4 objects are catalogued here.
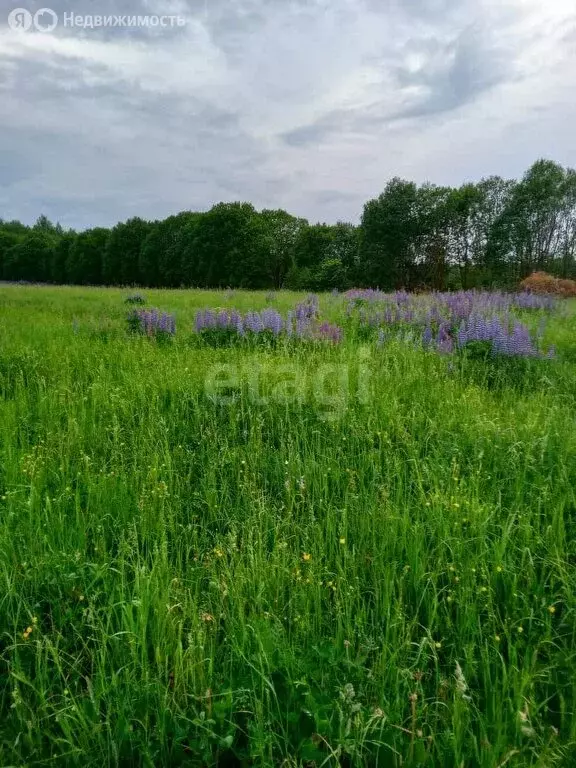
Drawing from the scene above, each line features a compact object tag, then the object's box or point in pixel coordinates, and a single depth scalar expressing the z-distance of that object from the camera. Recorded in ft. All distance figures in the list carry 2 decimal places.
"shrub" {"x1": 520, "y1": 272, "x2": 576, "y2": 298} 52.49
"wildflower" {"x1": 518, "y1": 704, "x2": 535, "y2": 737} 4.66
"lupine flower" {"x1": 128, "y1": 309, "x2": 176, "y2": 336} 25.09
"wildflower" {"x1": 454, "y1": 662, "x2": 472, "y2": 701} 4.95
